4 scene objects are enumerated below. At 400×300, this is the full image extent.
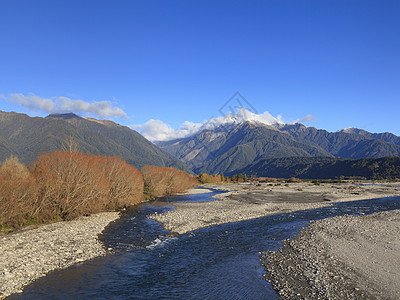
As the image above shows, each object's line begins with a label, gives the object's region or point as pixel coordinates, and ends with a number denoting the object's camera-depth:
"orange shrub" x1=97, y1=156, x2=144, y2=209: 45.47
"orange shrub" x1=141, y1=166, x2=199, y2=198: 68.44
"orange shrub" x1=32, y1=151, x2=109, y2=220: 30.69
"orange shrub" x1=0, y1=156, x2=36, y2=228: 24.83
